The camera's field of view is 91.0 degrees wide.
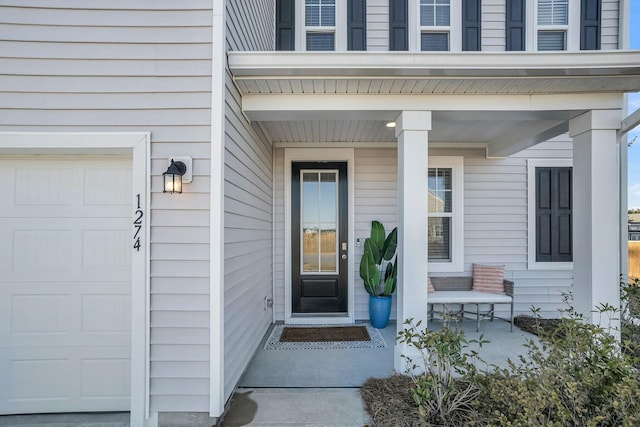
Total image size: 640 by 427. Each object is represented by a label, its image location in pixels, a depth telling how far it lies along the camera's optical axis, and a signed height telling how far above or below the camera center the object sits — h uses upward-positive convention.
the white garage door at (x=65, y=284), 2.41 -0.53
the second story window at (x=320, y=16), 4.46 +2.87
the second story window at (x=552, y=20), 4.48 +2.86
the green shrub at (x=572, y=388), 1.68 -0.98
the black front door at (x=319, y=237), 4.61 -0.28
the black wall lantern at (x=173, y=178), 2.19 +0.28
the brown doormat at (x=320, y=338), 3.67 -1.50
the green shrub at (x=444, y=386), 2.19 -1.19
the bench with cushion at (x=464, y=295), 4.08 -1.03
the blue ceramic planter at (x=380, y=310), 4.25 -1.24
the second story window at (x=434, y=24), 4.47 +2.78
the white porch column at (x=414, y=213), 2.82 +0.05
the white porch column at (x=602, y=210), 2.82 +0.09
